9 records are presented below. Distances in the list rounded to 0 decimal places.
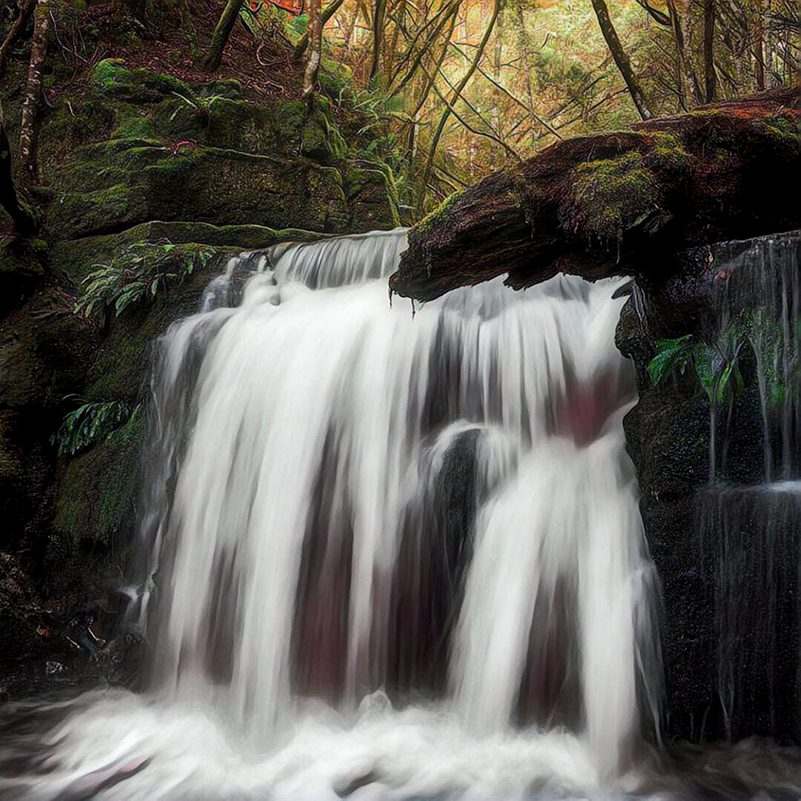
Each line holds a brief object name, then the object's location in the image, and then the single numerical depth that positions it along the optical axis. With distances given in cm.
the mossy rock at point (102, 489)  496
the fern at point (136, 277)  576
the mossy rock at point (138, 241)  641
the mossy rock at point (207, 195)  681
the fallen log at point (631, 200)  313
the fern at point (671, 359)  326
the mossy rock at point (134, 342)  552
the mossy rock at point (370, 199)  795
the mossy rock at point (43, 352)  541
